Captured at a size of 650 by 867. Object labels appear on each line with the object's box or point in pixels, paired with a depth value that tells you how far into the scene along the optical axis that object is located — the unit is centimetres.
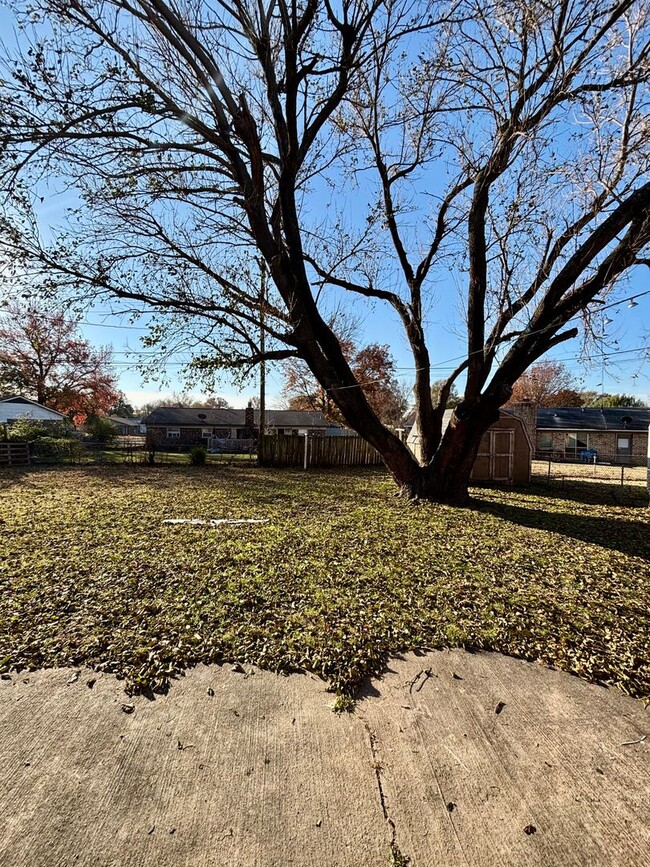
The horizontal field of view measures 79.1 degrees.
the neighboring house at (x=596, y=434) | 2308
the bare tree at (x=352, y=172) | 550
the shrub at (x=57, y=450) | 1495
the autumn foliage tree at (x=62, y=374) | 2252
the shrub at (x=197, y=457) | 1569
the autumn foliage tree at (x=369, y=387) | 2262
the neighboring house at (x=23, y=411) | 1852
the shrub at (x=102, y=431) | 2125
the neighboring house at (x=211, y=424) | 3244
